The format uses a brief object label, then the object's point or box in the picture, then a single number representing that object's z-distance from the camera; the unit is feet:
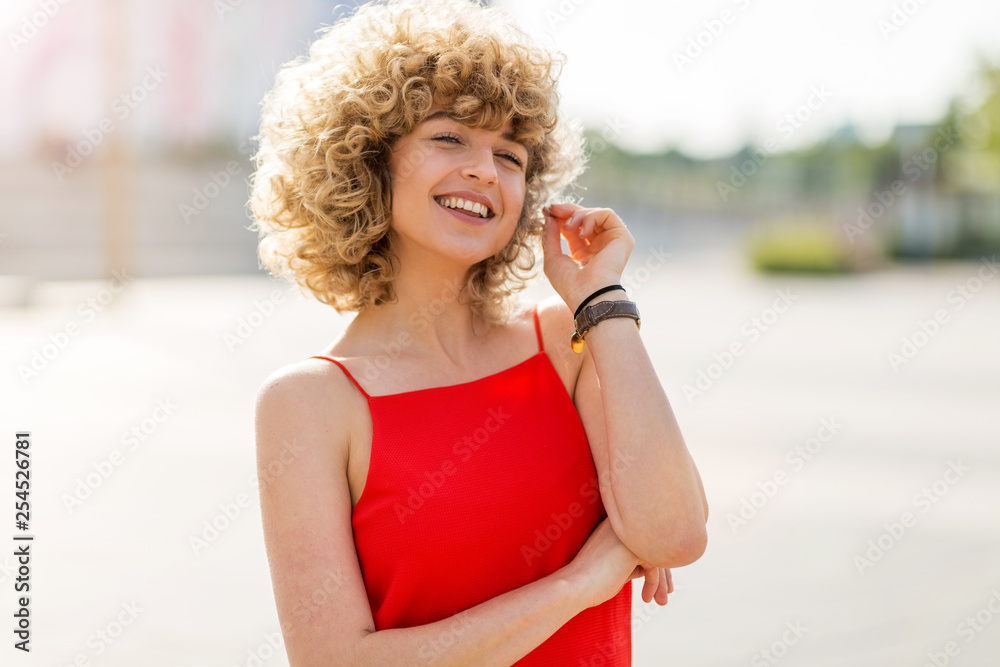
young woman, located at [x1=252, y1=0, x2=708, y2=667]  7.24
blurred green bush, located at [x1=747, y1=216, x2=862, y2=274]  84.64
